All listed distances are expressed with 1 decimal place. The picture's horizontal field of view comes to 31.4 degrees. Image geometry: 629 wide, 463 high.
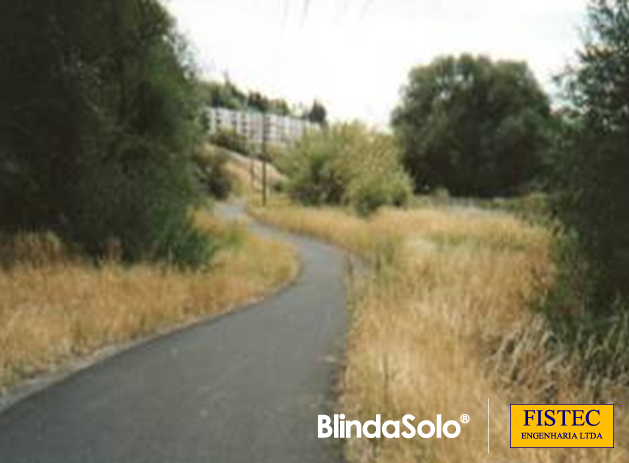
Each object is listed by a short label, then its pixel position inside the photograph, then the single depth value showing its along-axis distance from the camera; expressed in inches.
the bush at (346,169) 2491.4
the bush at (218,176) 3848.7
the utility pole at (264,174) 3453.7
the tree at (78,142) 1021.2
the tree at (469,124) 3457.2
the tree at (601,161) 642.2
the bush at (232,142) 6624.0
